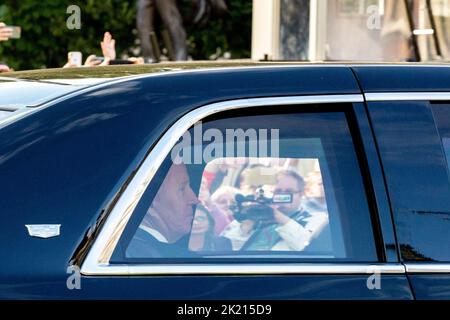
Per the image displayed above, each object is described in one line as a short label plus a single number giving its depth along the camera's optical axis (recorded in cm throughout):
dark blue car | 569
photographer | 606
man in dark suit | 586
